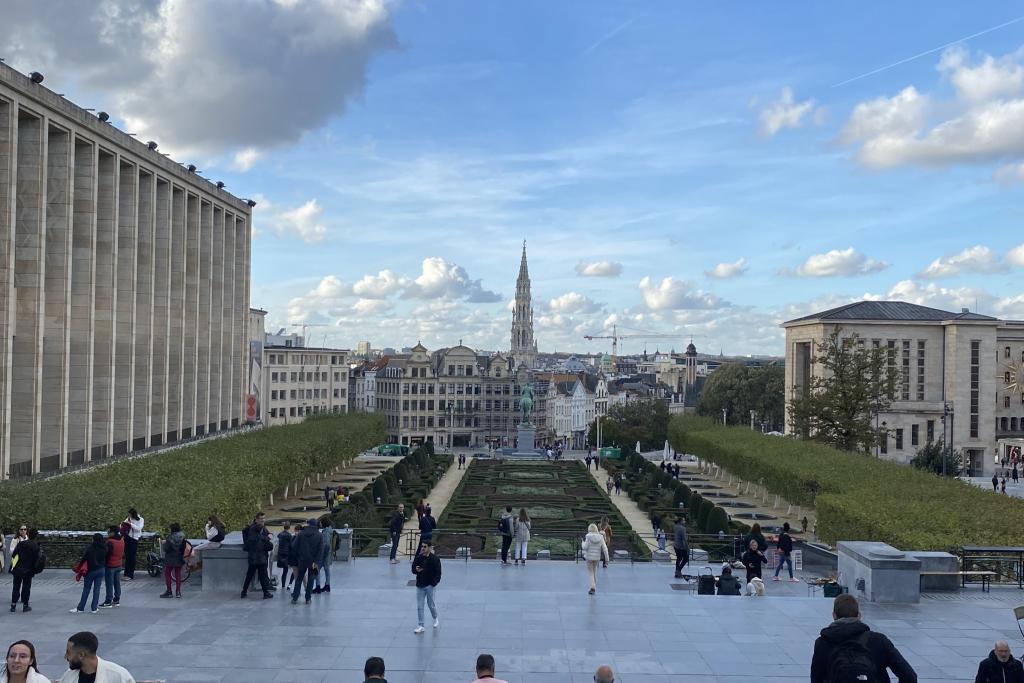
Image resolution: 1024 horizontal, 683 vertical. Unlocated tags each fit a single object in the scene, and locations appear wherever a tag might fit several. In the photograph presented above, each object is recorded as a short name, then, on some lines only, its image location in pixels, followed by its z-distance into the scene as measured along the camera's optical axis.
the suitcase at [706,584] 21.58
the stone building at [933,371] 91.25
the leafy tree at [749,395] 125.44
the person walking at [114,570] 17.08
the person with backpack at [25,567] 16.52
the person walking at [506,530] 24.94
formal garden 42.03
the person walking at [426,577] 15.84
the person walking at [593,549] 19.73
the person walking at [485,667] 8.89
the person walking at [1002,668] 9.96
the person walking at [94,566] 16.59
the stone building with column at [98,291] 40.59
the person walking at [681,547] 24.55
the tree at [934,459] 71.06
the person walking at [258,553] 18.16
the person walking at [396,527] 25.88
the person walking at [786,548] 24.66
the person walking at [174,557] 17.98
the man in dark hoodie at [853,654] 8.61
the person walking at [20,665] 7.81
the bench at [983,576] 19.66
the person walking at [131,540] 19.64
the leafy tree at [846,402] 65.88
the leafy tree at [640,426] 107.00
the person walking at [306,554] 17.95
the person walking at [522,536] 25.41
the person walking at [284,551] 18.80
